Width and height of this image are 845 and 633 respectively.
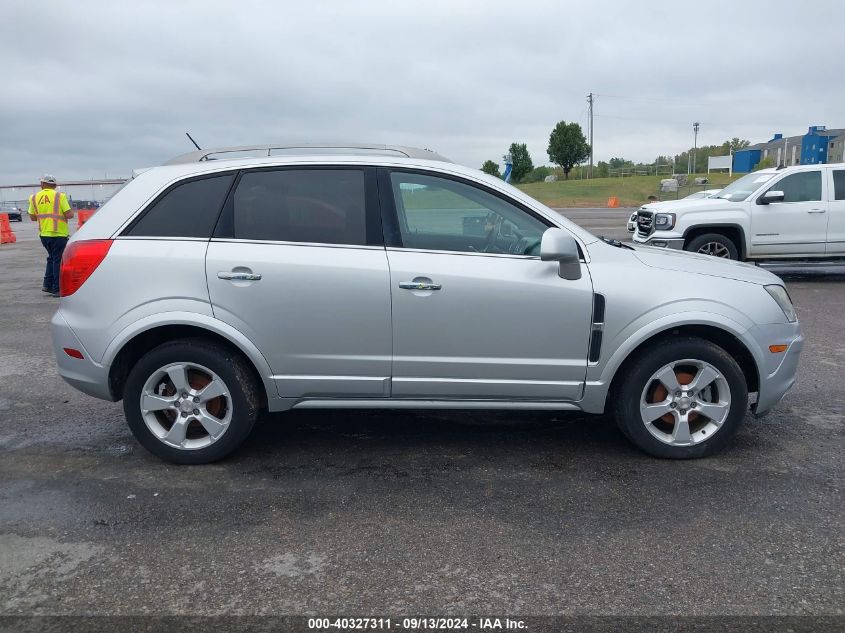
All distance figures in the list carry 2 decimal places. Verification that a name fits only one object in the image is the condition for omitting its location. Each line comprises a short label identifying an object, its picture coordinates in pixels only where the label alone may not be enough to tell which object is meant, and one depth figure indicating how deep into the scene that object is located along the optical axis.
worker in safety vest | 10.85
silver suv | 4.12
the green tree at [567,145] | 74.62
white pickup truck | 11.06
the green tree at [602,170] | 74.69
